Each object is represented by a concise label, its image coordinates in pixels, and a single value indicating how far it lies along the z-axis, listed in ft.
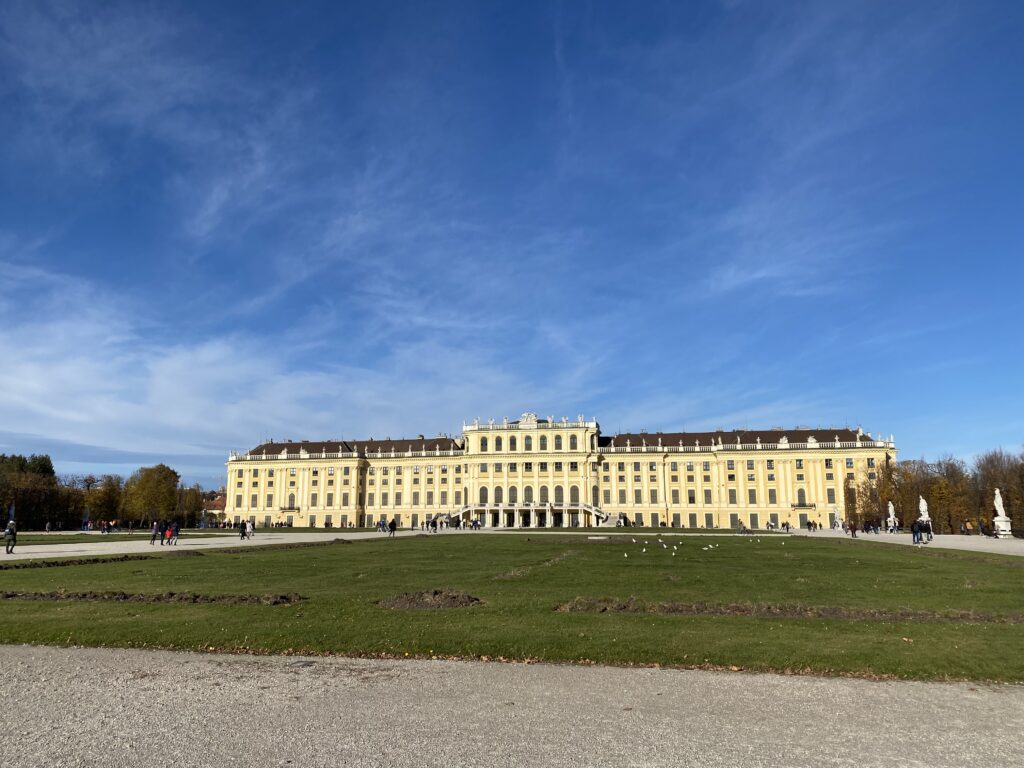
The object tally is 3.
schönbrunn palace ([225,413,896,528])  329.52
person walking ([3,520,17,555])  103.96
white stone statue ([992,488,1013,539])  157.58
